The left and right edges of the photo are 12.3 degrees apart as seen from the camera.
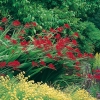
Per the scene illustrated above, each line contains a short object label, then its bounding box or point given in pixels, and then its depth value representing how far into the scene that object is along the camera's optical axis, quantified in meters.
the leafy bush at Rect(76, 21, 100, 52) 12.96
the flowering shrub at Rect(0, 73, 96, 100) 5.89
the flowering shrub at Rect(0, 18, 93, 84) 8.23
